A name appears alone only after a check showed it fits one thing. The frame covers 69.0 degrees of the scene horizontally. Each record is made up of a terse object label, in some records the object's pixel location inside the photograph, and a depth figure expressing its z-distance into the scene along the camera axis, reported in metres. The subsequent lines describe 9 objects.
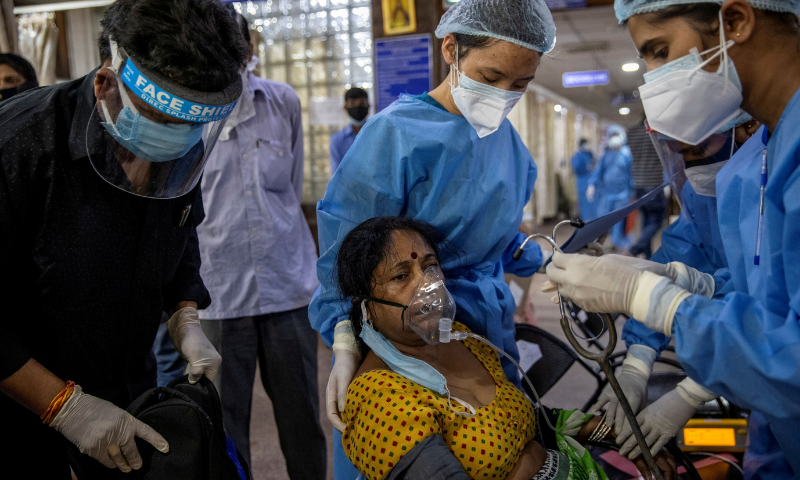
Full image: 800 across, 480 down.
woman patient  1.22
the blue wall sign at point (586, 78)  9.37
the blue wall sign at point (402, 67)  3.56
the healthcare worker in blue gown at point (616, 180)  7.27
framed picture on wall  3.54
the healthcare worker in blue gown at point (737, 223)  0.88
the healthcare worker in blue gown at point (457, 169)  1.46
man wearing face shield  1.06
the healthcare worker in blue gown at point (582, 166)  10.14
